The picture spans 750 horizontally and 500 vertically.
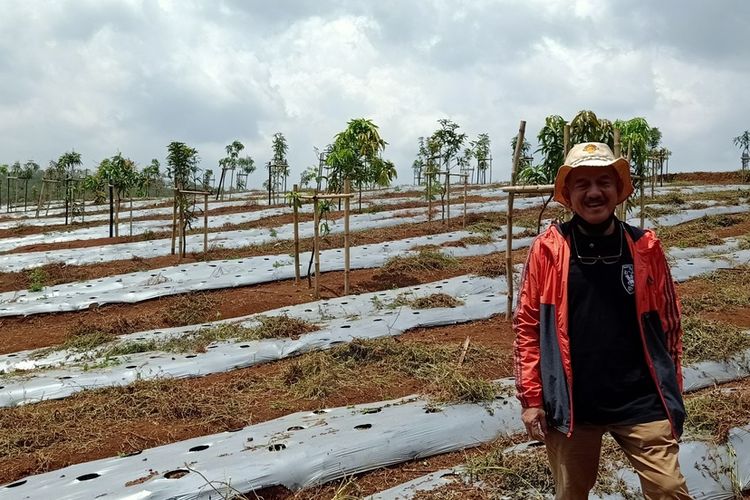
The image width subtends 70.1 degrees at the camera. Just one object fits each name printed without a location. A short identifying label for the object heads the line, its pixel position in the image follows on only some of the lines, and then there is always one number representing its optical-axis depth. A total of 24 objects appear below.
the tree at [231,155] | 32.69
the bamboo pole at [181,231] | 11.60
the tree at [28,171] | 32.19
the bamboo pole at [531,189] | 5.56
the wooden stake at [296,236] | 8.70
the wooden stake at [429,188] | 14.67
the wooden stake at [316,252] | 8.05
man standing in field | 1.87
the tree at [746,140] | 36.88
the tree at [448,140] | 15.28
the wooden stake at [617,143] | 5.70
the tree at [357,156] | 8.89
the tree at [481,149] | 20.75
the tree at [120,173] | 16.45
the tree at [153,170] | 19.07
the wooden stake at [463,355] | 4.65
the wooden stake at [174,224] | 12.07
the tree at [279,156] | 27.16
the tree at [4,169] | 31.06
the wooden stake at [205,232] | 11.51
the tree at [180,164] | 12.82
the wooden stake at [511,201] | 6.19
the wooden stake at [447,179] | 15.31
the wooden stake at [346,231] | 8.19
